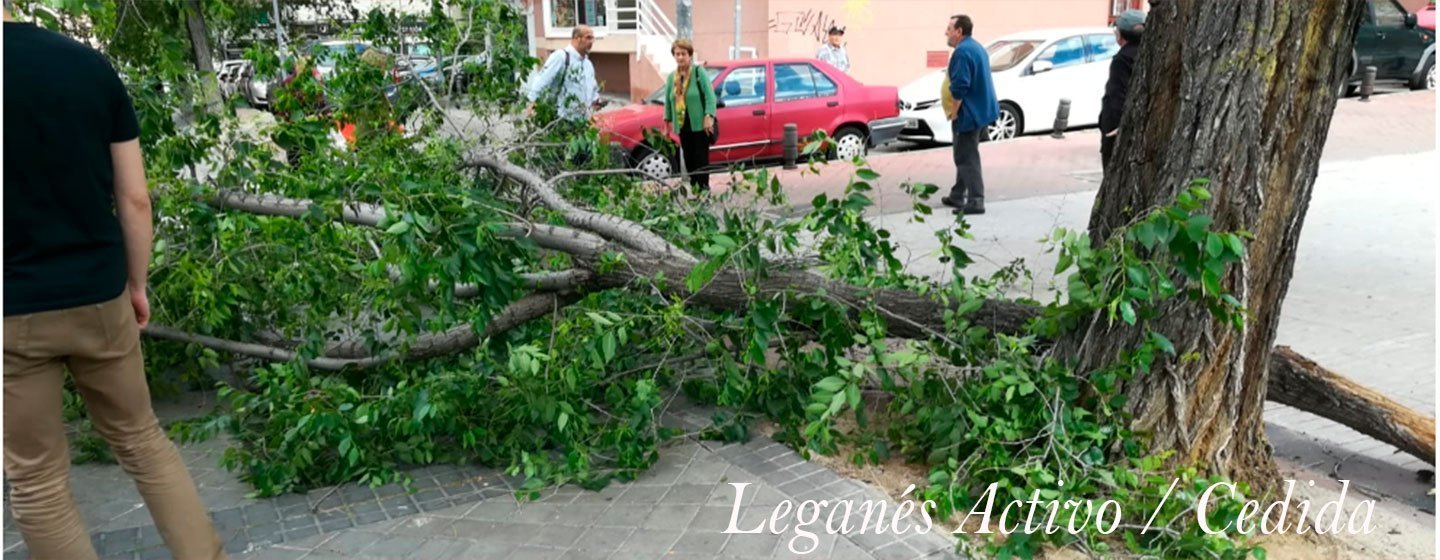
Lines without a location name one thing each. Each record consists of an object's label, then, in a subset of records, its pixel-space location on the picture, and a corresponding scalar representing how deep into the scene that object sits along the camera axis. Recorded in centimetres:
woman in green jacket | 964
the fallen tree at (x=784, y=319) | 374
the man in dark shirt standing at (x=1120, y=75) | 782
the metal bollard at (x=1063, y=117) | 1518
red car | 1334
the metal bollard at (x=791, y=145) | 1270
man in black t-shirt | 297
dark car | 1952
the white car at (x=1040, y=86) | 1526
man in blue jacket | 945
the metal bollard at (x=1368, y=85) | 1802
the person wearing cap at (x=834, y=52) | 1694
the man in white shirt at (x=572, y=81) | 761
